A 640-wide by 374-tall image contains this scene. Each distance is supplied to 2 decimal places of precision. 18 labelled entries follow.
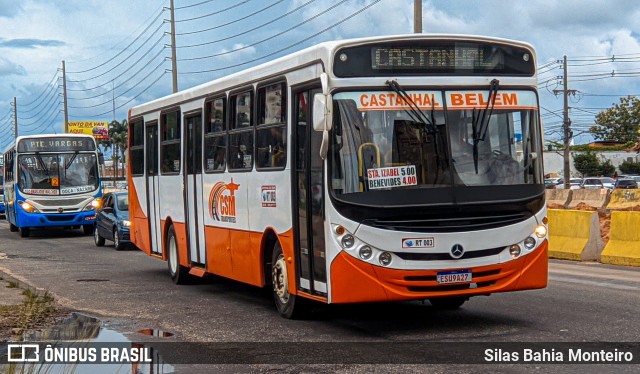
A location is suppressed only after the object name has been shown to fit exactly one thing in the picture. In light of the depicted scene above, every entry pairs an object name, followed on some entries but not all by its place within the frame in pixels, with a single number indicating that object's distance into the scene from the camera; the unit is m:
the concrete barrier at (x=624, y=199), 31.60
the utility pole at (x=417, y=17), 24.92
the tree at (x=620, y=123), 100.50
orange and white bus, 9.80
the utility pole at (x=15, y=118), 126.91
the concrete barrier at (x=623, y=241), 17.97
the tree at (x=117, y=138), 126.82
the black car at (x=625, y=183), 56.14
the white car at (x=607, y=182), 62.78
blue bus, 32.44
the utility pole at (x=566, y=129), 63.16
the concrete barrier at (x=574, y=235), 19.23
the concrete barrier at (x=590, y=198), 35.31
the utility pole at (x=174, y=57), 48.09
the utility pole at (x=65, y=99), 83.81
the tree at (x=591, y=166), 91.75
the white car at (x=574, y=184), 66.84
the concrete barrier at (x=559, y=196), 38.68
